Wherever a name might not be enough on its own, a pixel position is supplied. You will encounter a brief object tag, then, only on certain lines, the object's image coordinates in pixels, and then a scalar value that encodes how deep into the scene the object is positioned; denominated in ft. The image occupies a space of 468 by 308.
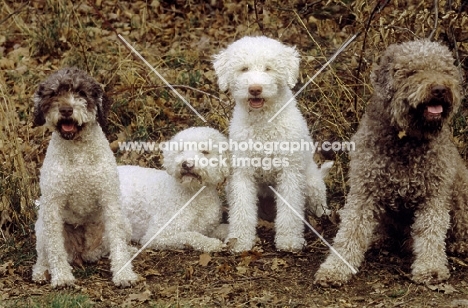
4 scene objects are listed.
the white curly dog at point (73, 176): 15.67
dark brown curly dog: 14.85
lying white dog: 18.16
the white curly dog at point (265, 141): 17.60
